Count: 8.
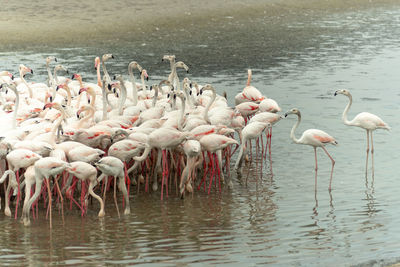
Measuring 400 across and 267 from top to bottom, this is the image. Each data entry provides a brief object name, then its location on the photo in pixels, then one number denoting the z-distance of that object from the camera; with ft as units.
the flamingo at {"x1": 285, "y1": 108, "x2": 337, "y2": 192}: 66.44
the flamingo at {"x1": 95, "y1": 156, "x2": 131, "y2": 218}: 59.16
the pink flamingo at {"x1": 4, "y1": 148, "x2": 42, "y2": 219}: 58.75
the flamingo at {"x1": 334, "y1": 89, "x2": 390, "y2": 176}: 70.13
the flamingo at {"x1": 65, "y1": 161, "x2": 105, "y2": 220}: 58.39
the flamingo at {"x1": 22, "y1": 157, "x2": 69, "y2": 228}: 56.65
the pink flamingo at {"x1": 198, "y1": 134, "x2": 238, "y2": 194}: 64.03
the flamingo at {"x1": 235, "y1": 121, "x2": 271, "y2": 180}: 68.80
